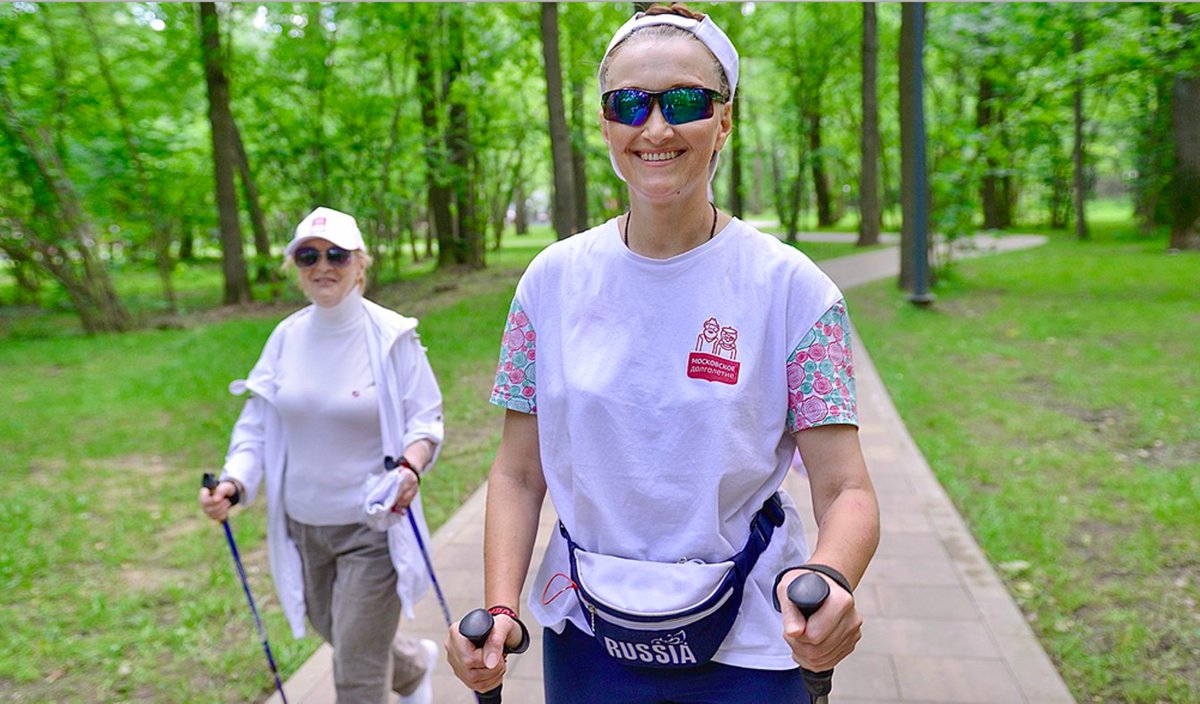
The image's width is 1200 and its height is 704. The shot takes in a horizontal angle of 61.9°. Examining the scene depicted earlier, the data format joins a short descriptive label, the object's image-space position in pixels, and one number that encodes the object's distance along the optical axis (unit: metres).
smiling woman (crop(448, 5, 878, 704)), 1.78
